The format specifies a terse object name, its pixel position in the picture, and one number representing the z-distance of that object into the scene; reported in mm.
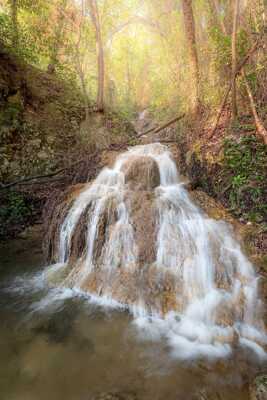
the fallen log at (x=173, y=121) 8415
